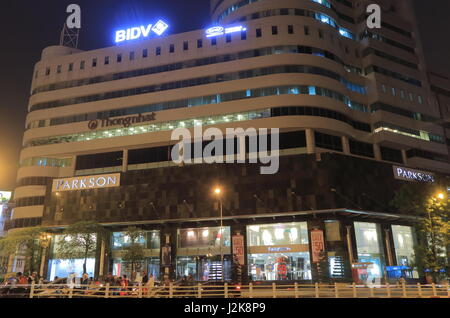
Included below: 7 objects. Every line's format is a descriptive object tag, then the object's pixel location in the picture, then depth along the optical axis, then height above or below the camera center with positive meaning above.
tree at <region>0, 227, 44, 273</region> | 54.13 +4.80
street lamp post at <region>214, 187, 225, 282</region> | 52.97 +10.92
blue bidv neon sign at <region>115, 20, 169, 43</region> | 65.88 +41.23
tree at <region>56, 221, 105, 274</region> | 50.96 +4.97
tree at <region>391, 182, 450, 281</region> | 43.28 +5.76
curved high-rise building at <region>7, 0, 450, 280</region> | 51.00 +20.40
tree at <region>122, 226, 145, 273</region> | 51.19 +3.61
